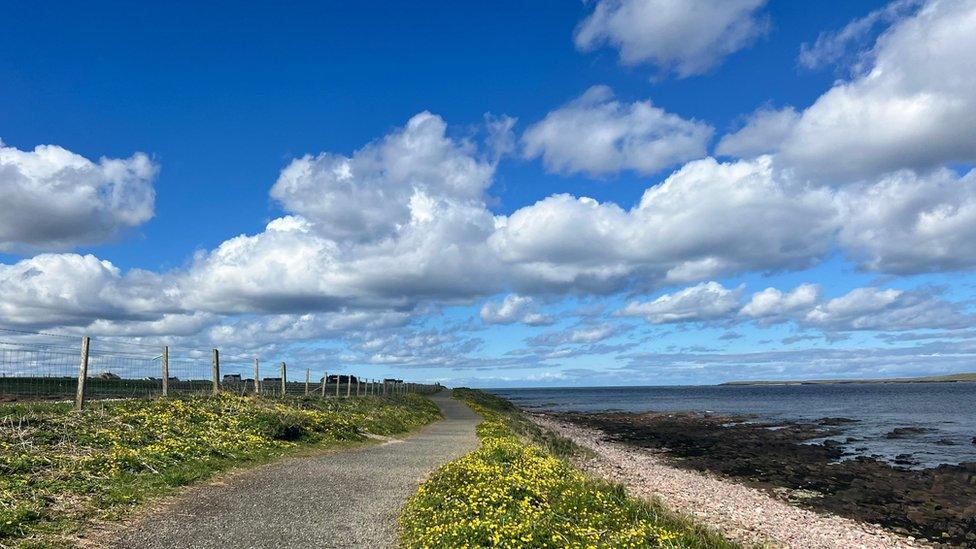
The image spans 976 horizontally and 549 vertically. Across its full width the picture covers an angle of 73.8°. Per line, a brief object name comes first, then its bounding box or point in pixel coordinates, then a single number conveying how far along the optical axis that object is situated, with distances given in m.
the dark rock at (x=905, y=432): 46.84
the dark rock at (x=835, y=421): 59.91
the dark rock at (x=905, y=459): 32.91
